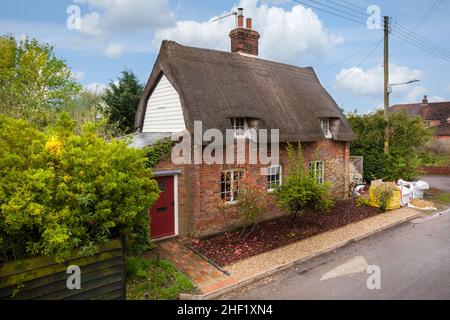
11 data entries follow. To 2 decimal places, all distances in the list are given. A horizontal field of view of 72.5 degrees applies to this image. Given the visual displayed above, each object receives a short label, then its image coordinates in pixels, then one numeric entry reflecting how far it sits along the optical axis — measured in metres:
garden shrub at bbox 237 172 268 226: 9.78
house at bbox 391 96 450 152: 42.28
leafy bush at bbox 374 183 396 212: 14.12
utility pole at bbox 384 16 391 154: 17.39
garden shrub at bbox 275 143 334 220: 10.05
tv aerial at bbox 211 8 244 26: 15.04
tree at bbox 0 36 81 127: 25.02
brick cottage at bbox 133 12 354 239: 10.05
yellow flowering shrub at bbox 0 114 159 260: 5.10
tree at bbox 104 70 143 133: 19.19
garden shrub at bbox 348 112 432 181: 18.11
